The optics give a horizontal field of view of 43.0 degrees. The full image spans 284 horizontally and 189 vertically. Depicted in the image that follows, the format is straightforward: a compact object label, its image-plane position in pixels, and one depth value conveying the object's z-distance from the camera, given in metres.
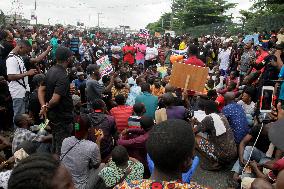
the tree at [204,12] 42.19
